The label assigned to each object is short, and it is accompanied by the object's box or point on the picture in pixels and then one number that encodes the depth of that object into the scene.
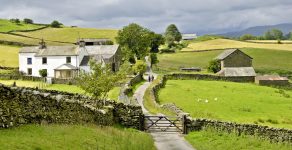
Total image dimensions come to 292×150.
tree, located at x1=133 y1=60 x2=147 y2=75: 106.31
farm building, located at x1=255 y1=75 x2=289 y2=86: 110.44
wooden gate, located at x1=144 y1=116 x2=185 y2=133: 37.38
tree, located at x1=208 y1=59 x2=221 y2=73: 134.64
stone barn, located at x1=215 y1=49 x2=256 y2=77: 133.12
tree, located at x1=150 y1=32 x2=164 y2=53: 178.38
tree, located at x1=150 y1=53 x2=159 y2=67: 142.62
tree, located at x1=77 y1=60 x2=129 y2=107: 54.44
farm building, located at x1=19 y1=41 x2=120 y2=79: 108.75
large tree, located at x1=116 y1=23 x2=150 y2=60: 143.12
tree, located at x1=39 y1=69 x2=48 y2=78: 108.62
